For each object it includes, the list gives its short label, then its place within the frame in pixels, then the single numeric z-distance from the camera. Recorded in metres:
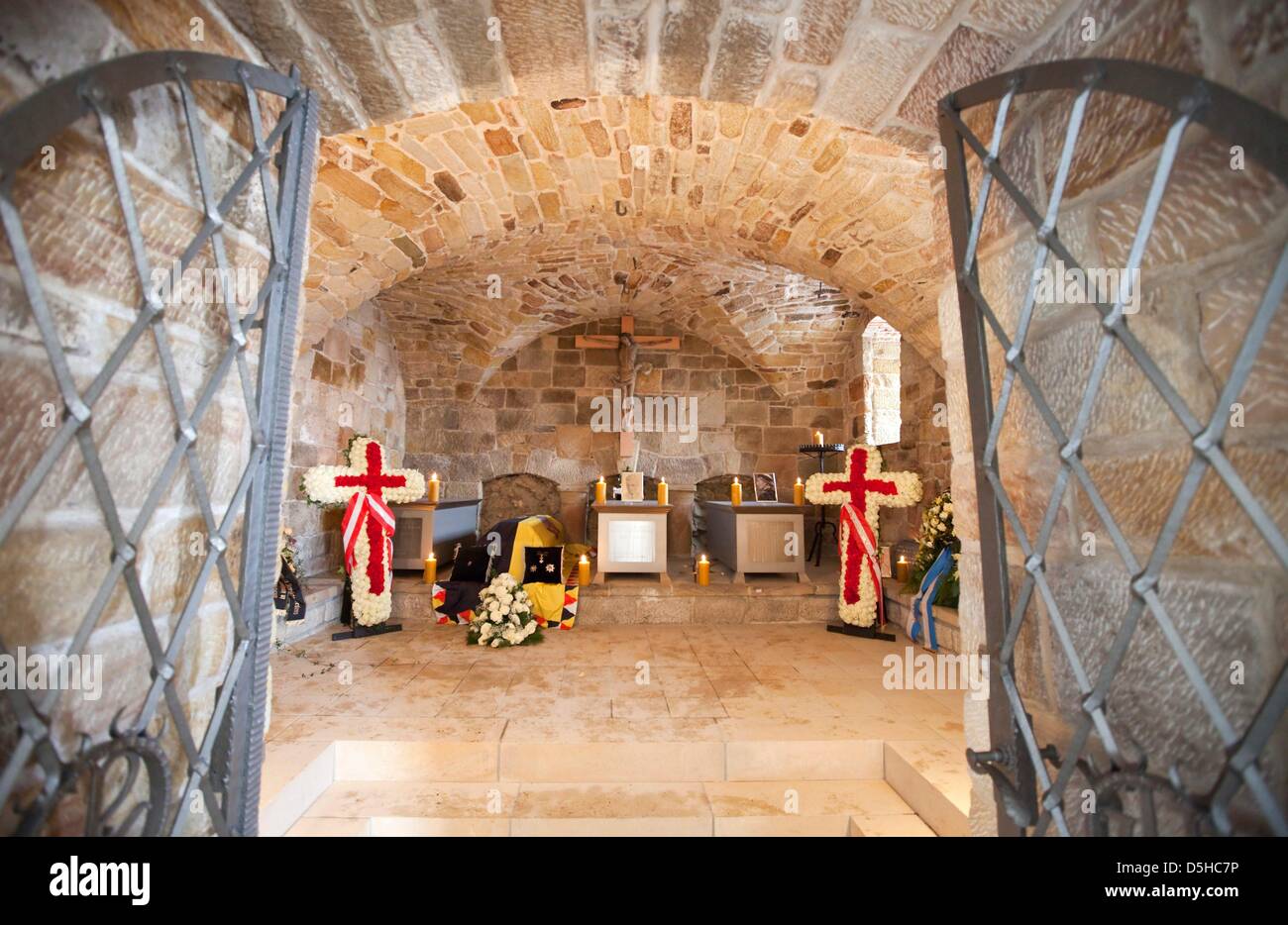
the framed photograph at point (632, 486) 6.72
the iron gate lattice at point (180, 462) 0.76
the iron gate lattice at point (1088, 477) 0.71
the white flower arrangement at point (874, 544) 4.49
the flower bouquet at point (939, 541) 4.23
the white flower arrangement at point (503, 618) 4.08
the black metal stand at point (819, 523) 6.57
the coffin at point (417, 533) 5.25
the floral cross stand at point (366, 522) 4.35
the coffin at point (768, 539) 5.19
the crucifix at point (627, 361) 7.30
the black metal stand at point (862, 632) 4.37
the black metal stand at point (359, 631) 4.28
